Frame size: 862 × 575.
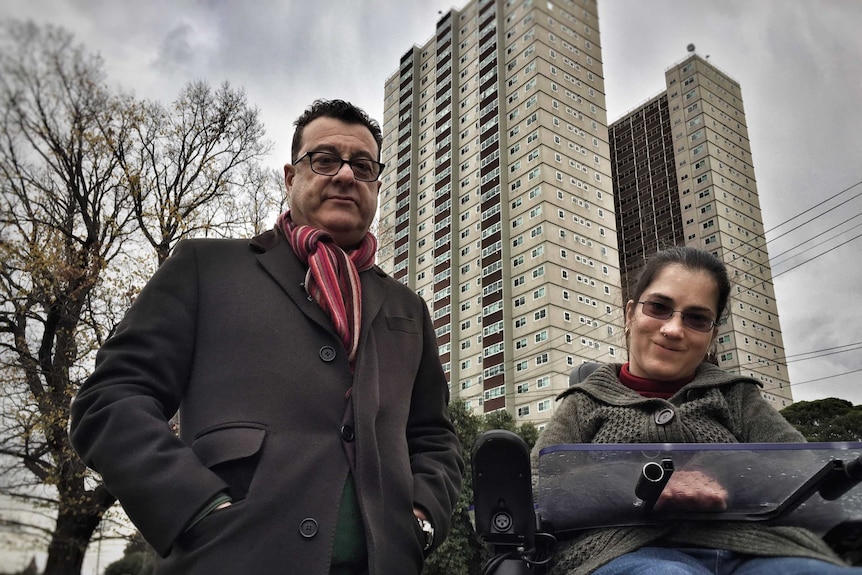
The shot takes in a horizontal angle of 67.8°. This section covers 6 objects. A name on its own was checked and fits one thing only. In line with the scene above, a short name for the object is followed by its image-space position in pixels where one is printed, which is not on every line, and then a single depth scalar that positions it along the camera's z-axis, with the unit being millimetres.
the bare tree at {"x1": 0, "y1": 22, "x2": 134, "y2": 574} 7720
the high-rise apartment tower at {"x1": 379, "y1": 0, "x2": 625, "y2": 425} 41312
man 1407
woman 1281
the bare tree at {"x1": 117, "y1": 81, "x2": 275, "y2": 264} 10367
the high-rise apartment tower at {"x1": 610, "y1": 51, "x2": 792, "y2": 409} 43031
